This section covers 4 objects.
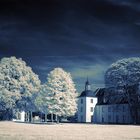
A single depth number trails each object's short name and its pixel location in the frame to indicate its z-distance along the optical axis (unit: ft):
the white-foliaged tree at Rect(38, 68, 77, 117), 207.21
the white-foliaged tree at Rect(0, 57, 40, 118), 207.82
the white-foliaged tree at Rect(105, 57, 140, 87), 230.48
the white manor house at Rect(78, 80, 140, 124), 237.25
